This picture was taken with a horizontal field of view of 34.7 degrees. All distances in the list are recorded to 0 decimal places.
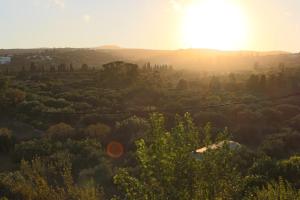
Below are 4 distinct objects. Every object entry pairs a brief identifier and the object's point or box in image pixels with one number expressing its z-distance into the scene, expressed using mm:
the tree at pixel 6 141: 28080
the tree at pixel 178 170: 6902
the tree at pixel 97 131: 31016
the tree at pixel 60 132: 30562
